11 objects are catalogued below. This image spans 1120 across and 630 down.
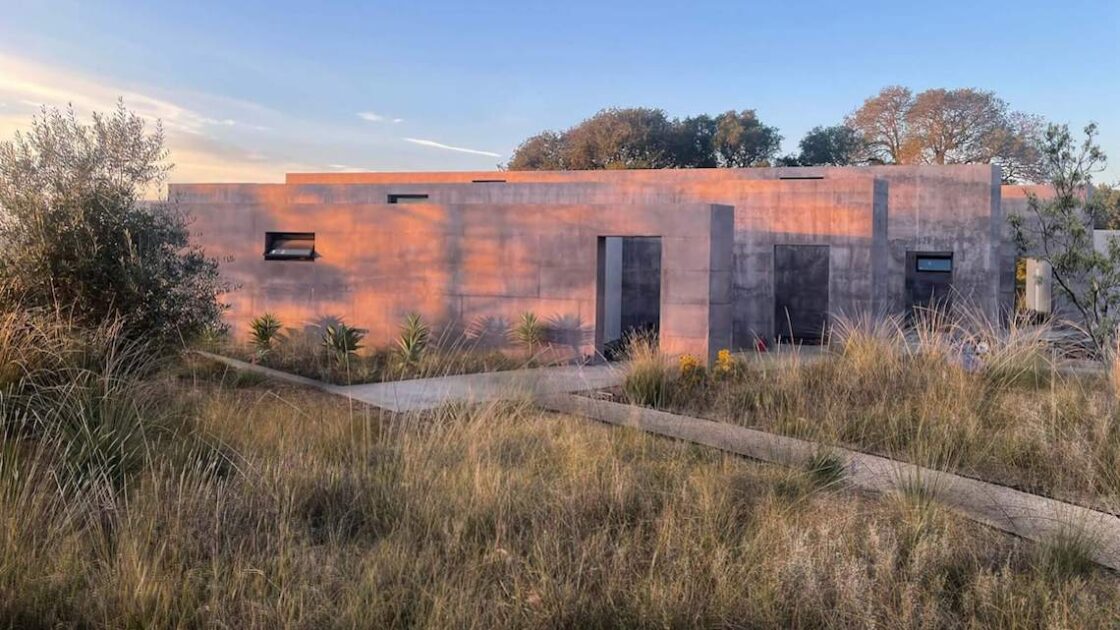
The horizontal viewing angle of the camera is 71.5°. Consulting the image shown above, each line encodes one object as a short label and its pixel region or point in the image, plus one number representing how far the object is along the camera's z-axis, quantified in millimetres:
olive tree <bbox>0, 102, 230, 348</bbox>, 7246
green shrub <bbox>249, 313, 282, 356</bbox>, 12445
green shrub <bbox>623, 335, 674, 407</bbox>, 8719
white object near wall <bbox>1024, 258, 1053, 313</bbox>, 16281
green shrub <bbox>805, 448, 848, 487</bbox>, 4934
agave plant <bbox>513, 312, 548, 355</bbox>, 12742
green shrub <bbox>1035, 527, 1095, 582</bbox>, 3643
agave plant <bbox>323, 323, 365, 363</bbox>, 11414
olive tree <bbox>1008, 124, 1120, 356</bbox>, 12391
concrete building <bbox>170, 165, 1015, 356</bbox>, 12672
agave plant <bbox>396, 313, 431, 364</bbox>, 11469
